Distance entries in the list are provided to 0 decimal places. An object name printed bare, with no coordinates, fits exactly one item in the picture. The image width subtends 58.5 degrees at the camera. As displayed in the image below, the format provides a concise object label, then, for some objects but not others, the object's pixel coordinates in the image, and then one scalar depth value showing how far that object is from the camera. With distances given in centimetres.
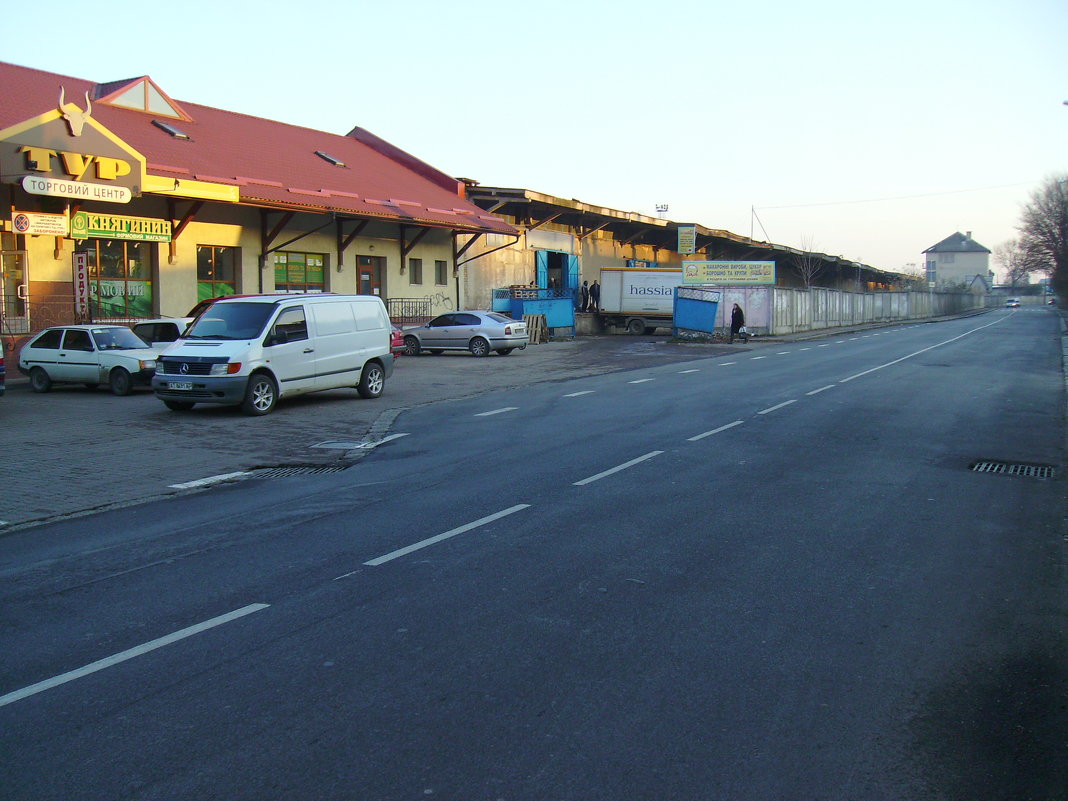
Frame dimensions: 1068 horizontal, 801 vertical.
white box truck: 4756
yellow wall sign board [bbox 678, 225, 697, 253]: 5375
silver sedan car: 3250
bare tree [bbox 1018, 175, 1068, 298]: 8350
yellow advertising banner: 4634
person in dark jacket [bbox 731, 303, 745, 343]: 4178
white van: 1617
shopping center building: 2331
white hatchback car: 2014
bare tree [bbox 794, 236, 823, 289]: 7562
